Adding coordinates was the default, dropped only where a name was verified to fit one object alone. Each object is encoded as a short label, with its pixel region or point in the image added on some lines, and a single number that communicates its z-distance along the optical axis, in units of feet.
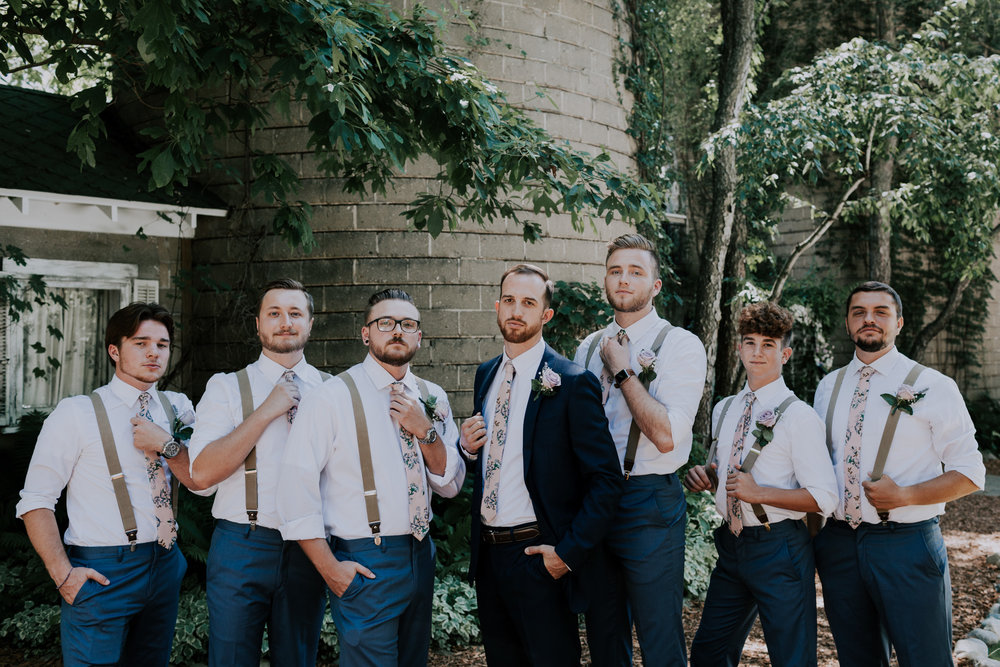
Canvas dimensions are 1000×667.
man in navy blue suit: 11.18
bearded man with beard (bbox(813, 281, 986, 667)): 11.94
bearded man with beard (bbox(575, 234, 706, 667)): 12.15
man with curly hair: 12.17
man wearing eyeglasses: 10.82
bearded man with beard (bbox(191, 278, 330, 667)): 11.57
